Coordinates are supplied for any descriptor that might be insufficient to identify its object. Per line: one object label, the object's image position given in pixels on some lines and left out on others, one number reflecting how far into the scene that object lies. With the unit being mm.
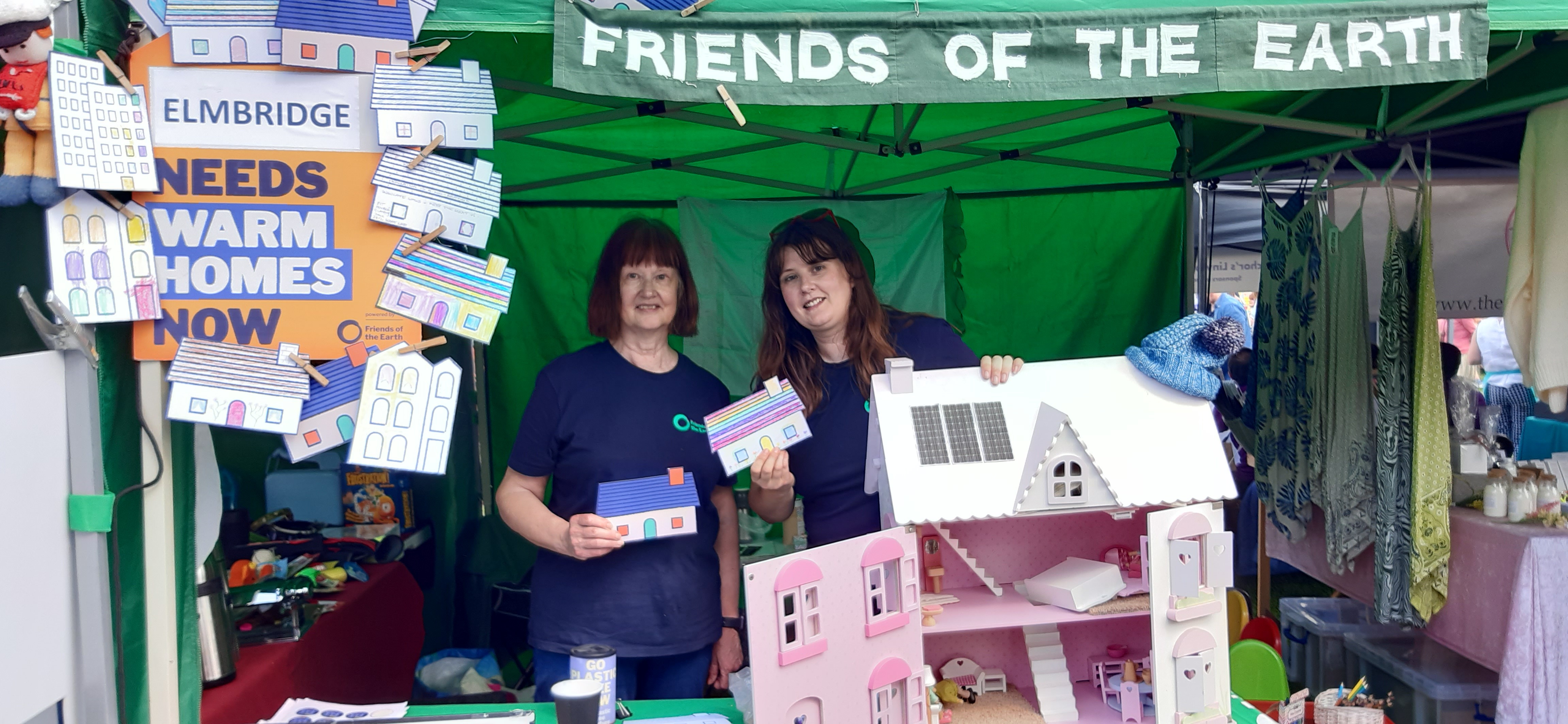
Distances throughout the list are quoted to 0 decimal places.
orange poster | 1819
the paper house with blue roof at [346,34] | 1804
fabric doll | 1598
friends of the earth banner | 1901
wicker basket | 2652
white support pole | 1868
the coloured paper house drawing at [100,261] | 1706
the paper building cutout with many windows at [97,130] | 1661
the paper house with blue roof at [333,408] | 1873
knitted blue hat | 2141
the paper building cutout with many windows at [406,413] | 1855
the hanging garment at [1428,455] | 3125
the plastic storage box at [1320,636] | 3986
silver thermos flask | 2303
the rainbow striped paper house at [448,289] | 1873
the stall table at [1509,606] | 2861
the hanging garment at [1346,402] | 3494
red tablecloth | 2453
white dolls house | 2004
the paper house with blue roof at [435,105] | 1847
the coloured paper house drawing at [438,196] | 1861
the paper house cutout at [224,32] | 1785
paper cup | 1729
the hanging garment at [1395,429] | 3191
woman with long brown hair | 2309
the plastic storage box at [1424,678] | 3309
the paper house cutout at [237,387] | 1794
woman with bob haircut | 2242
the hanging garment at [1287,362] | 3818
